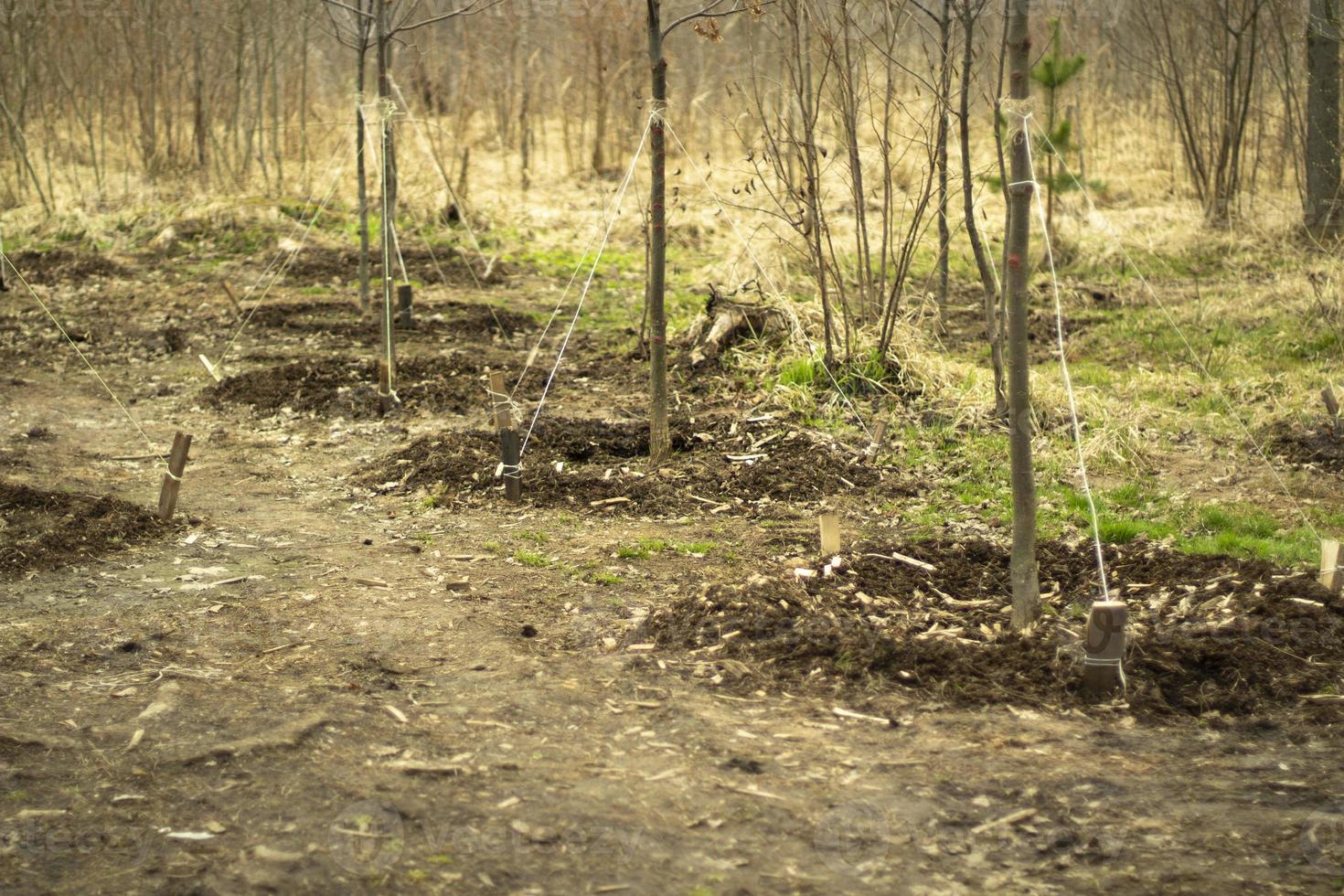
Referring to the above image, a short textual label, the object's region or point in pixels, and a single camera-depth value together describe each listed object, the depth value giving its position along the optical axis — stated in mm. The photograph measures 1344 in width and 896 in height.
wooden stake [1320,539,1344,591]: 4637
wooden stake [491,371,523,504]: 6234
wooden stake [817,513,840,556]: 5211
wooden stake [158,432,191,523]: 5867
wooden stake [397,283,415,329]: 10523
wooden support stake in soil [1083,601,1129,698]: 3857
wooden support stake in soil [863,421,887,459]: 6934
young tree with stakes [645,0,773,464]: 6215
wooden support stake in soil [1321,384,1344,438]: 6805
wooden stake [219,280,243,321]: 10680
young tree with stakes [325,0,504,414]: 7973
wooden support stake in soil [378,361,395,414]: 8125
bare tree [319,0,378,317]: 8445
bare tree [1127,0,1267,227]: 11695
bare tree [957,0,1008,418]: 7359
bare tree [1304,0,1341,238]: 10977
